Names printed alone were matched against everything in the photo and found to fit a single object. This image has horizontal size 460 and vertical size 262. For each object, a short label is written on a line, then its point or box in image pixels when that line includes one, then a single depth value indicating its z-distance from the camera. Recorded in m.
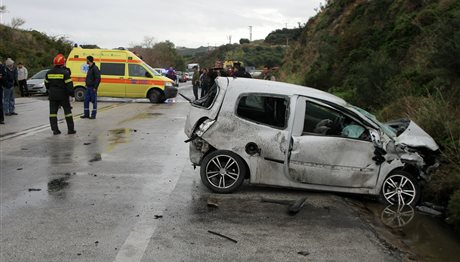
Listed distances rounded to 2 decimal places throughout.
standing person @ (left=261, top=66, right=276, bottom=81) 18.18
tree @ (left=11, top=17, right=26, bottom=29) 51.24
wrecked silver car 6.83
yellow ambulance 22.36
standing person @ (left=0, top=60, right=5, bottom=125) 13.99
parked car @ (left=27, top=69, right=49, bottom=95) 27.05
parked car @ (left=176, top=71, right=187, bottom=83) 64.24
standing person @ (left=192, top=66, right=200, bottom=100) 22.66
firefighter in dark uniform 12.25
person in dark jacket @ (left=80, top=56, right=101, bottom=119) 15.21
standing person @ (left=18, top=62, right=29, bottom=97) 24.08
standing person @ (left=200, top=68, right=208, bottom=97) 19.17
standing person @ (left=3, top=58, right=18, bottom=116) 15.60
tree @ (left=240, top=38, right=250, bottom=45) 162.48
